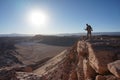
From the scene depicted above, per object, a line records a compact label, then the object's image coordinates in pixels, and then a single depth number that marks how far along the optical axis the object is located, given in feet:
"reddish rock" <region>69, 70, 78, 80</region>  15.12
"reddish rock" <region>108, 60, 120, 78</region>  7.33
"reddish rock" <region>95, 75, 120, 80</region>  8.09
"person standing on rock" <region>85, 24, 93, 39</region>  20.65
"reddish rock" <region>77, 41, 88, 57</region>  13.19
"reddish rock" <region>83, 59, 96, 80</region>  11.22
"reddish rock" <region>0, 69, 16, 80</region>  24.87
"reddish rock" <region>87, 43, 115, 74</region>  9.57
